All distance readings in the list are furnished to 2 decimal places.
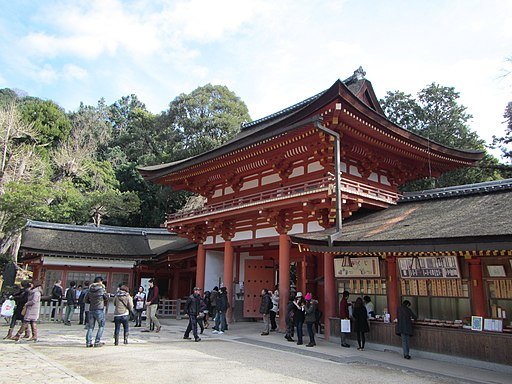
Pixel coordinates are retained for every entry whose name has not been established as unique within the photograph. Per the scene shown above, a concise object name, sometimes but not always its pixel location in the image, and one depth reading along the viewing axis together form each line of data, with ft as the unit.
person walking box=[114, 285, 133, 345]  33.91
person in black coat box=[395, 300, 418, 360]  33.71
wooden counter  29.91
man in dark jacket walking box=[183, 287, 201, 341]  39.73
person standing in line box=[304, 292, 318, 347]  38.78
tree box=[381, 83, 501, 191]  95.30
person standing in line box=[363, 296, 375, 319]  40.32
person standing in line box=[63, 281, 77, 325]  50.24
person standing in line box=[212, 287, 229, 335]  47.19
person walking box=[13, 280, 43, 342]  34.60
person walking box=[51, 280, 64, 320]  52.49
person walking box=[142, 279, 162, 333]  45.42
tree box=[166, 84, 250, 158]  131.07
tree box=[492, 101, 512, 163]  90.53
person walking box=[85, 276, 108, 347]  33.17
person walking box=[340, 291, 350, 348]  39.32
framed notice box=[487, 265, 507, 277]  32.19
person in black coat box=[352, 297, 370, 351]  37.78
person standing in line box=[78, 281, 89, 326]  50.73
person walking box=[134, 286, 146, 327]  51.39
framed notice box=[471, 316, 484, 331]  31.91
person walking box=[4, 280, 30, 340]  35.68
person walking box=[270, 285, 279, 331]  49.14
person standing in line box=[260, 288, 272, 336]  47.14
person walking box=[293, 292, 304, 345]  40.29
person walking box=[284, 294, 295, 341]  41.81
